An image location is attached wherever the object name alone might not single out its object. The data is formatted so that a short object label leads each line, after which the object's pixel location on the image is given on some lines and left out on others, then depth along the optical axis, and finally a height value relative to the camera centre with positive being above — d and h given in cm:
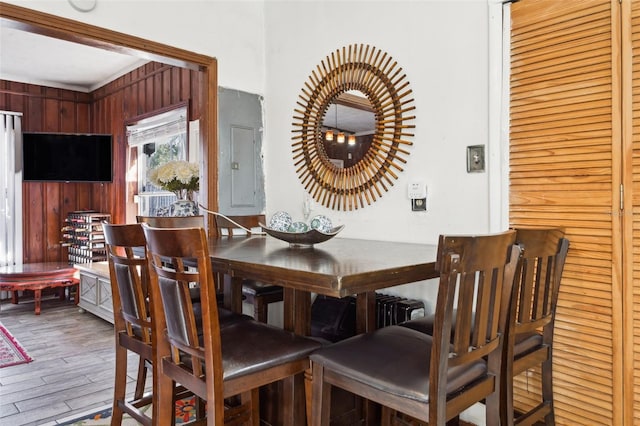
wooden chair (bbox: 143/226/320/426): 130 -47
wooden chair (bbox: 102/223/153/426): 171 -42
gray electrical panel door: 318 +38
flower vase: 287 -2
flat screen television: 549 +61
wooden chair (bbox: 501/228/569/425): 149 -40
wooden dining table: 128 -20
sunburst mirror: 256 +49
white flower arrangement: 282 +19
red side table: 461 -77
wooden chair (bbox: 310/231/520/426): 115 -47
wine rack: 528 -39
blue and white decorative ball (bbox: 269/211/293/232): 203 -8
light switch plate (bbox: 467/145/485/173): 217 +23
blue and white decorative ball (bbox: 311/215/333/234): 198 -9
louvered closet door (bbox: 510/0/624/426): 180 +13
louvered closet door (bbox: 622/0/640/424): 173 +0
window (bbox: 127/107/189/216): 446 +62
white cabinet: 431 -87
